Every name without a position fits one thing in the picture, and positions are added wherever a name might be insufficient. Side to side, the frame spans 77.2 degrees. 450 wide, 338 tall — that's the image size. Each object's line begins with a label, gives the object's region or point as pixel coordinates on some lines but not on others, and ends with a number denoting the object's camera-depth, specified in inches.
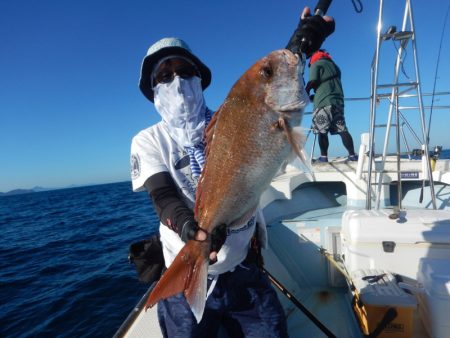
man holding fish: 57.0
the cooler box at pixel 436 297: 81.5
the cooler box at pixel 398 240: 101.5
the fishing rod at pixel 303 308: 90.3
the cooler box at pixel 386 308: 88.6
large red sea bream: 56.3
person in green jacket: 214.7
